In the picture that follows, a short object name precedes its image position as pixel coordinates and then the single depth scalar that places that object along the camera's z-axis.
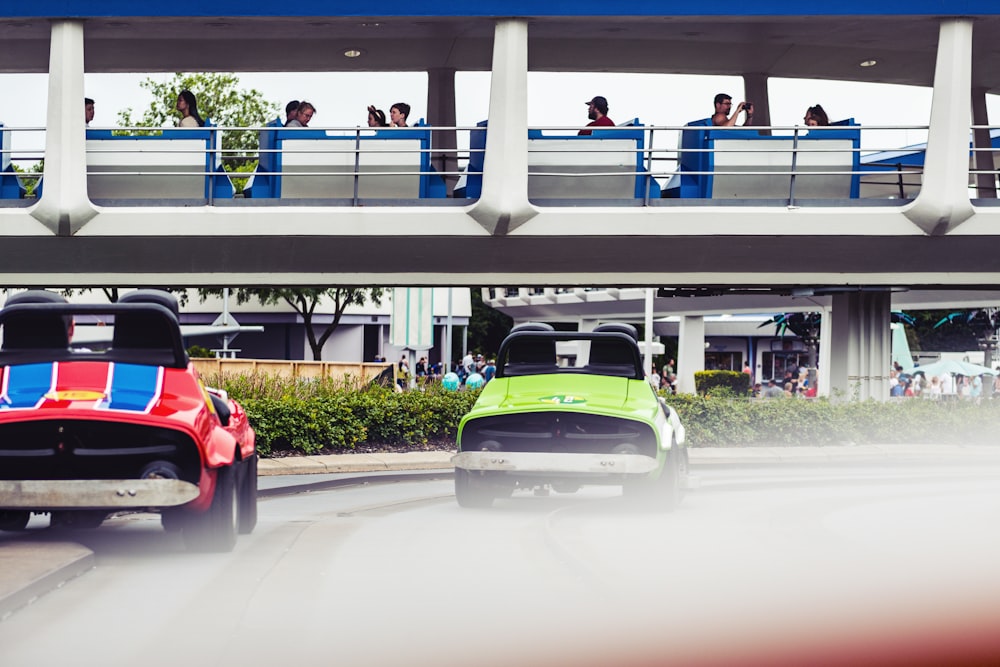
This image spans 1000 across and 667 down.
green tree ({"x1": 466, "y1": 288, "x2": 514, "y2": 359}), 98.38
